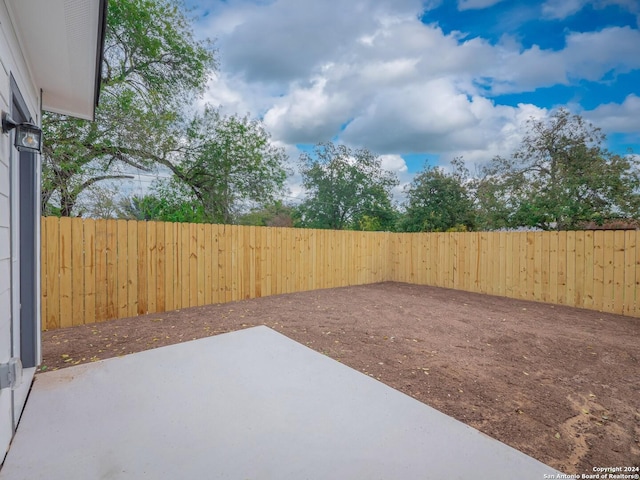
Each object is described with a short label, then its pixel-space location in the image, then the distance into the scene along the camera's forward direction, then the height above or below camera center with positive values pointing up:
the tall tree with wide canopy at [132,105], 6.26 +2.98
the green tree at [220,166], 8.59 +1.90
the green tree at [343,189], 13.49 +1.96
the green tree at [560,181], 7.29 +1.40
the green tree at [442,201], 10.97 +1.22
